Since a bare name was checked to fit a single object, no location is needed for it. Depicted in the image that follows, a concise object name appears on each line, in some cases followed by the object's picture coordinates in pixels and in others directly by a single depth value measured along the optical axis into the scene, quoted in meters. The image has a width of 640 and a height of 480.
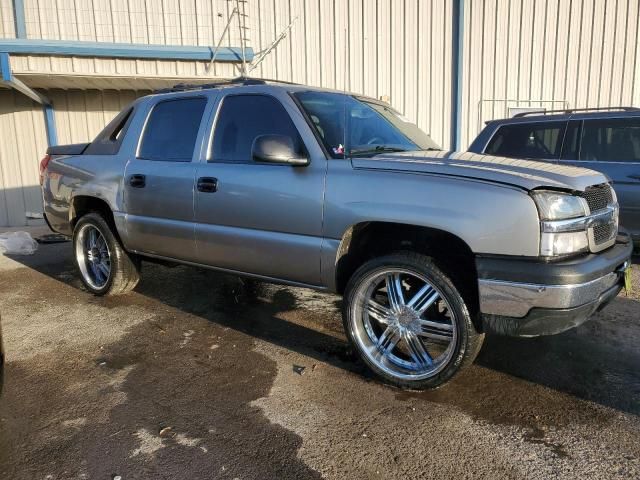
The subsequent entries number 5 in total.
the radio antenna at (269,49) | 10.11
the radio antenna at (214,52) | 9.12
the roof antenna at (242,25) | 9.55
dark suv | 5.42
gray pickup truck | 2.66
